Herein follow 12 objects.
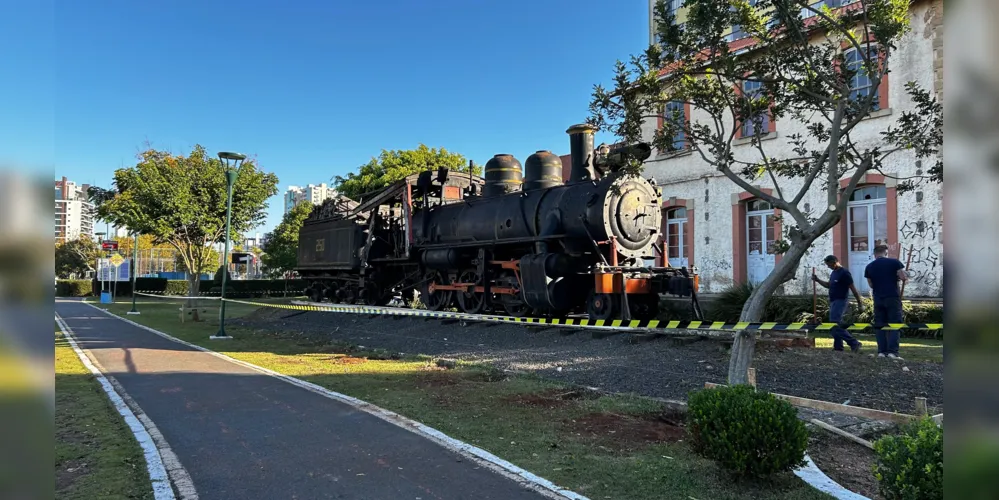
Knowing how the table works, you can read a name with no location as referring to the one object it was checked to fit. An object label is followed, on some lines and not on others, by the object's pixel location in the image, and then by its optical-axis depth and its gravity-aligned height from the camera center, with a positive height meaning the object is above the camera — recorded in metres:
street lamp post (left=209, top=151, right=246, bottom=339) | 14.97 +2.47
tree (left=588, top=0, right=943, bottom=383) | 5.84 +1.99
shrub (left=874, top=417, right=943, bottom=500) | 2.88 -1.01
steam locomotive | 11.86 +0.60
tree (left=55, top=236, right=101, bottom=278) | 59.16 +1.06
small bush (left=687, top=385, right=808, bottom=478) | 3.91 -1.13
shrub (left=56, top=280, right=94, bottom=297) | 43.72 -1.59
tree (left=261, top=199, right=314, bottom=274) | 44.47 +1.72
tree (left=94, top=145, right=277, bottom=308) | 18.50 +2.11
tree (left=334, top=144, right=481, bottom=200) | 34.53 +5.97
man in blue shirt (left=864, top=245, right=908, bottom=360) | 9.00 -0.48
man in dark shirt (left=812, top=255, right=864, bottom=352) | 10.01 -0.41
